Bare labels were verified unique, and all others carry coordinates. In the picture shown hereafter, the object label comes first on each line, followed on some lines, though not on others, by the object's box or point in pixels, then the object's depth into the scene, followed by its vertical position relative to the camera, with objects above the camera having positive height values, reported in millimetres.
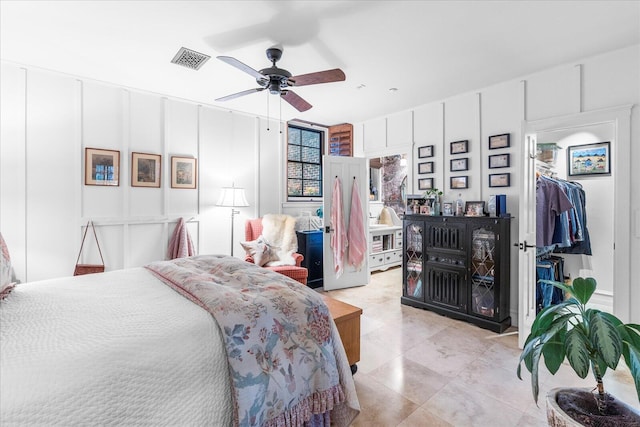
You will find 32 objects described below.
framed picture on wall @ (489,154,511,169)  3387 +565
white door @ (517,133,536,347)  2861 -251
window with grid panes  5137 +846
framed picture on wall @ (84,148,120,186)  3322 +481
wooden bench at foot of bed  2209 -855
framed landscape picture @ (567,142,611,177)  3811 +674
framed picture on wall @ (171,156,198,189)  3883 +499
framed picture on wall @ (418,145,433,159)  4059 +803
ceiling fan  2379 +1072
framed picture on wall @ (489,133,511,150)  3373 +785
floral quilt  1271 -614
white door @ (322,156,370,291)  4523 +150
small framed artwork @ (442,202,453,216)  3715 +35
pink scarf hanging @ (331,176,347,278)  4488 -284
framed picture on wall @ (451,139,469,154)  3697 +788
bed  979 -539
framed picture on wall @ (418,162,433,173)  4071 +593
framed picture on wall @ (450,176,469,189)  3717 +369
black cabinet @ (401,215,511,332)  3191 -624
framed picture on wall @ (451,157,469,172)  3705 +578
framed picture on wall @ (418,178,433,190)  4090 +378
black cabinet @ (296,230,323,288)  4594 -620
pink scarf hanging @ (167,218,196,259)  3779 -401
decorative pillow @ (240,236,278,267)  3852 -506
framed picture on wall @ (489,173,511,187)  3379 +361
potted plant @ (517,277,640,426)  1220 -567
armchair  3729 -617
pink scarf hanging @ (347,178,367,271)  4656 -309
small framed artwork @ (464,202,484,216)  3443 +34
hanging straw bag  3172 -597
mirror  6086 +581
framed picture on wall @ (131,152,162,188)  3600 +492
